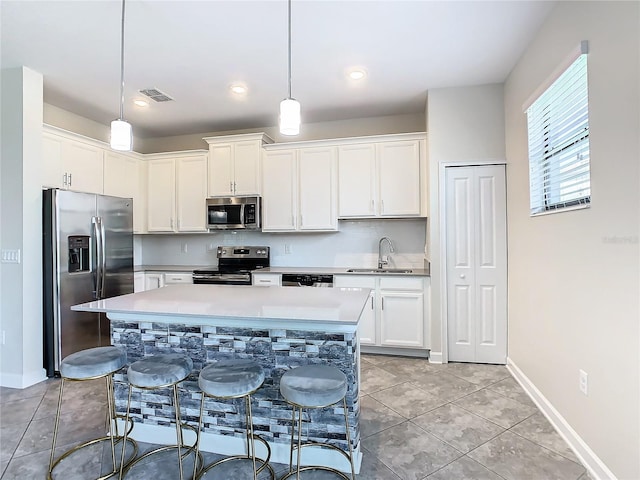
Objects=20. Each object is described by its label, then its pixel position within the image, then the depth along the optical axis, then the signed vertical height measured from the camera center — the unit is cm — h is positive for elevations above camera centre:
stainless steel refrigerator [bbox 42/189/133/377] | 315 -20
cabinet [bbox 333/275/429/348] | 359 -72
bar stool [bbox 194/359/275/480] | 165 -67
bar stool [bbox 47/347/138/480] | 181 -66
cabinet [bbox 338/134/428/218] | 385 +74
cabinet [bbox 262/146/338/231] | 411 +65
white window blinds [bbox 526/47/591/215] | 199 +64
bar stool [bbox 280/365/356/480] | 156 -67
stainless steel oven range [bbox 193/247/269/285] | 406 -30
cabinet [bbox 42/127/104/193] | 337 +87
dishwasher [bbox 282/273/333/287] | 378 -41
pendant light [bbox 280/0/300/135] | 197 +73
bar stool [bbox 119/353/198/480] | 176 -67
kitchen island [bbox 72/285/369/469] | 184 -60
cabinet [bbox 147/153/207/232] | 455 +69
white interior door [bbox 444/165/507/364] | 339 -22
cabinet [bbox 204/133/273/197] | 429 +101
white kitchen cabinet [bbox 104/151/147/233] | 418 +81
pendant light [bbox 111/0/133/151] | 212 +68
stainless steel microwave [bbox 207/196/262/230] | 426 +38
